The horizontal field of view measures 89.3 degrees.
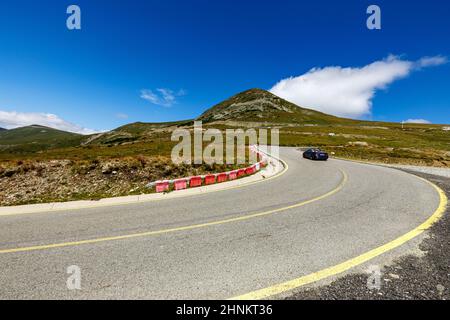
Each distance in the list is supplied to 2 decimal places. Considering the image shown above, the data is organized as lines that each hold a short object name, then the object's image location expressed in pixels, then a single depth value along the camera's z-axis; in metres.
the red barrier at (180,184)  12.28
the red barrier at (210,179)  13.91
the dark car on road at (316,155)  28.86
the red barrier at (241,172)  16.26
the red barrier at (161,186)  11.86
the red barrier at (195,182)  13.16
